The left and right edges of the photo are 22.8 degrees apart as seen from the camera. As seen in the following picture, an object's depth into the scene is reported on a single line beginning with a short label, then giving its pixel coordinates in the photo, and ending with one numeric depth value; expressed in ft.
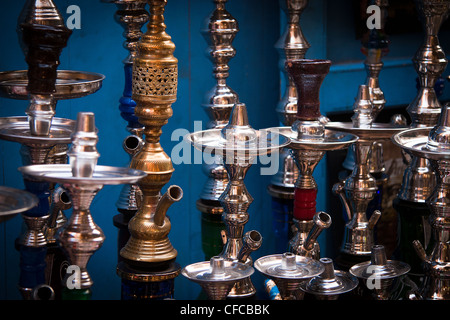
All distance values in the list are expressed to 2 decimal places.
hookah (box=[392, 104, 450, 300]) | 6.65
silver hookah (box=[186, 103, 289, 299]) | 6.53
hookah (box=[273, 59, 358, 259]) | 6.87
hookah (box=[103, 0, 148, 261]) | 7.38
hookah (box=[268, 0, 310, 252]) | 7.96
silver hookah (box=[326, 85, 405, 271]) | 7.47
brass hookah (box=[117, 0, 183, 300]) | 6.42
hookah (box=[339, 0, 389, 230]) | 8.22
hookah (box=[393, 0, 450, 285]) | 7.76
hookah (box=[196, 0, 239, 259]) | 7.68
